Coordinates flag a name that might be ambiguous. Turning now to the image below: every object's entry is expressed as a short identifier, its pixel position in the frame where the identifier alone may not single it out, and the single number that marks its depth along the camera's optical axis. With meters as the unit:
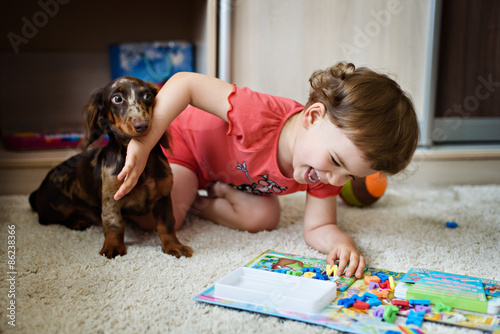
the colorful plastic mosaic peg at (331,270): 0.82
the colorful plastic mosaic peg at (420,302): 0.71
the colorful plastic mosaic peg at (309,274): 0.81
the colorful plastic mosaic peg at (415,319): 0.66
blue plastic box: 1.71
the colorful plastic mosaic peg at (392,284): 0.76
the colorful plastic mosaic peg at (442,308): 0.69
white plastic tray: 0.69
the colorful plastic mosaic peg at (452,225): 1.16
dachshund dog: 0.87
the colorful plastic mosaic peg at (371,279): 0.79
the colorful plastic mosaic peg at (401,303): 0.71
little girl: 0.84
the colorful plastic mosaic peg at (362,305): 0.70
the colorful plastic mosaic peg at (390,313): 0.66
